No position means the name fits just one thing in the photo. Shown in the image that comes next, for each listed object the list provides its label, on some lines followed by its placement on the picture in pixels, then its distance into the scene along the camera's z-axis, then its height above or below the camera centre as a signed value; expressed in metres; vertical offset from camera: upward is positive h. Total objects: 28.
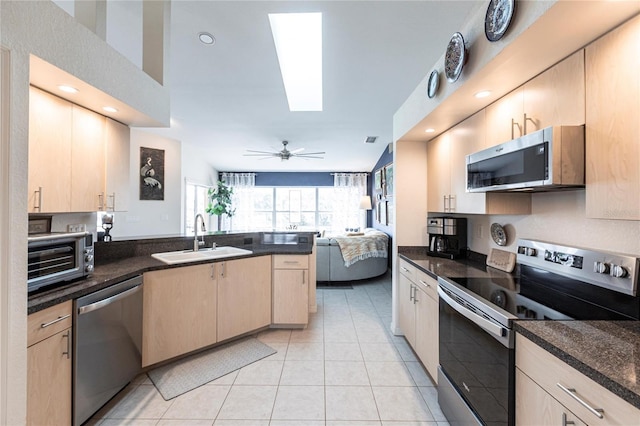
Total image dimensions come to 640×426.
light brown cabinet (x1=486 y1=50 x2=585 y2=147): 1.22 +0.58
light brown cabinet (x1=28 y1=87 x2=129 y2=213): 1.59 +0.37
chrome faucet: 2.66 -0.30
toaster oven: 1.35 -0.25
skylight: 2.95 +2.04
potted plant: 6.87 +0.36
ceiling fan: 5.39 +1.34
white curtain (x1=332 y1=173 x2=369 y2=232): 7.62 +0.35
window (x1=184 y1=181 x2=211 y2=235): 6.04 +0.25
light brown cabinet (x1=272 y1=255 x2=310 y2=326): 2.83 -0.81
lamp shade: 6.90 +0.27
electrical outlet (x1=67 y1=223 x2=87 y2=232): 2.11 -0.12
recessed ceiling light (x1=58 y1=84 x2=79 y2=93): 1.56 +0.73
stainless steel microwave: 1.20 +0.26
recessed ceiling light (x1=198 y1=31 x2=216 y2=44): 2.69 +1.77
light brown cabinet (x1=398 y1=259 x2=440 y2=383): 1.90 -0.80
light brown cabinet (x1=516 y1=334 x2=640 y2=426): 0.72 -0.56
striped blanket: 4.58 -0.59
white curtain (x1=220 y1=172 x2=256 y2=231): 7.70 +0.54
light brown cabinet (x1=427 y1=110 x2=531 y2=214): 1.86 +0.31
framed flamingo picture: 4.91 +0.72
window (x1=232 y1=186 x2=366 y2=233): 7.77 +0.15
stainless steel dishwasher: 1.47 -0.80
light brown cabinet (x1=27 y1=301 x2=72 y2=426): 1.24 -0.75
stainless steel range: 1.12 -0.43
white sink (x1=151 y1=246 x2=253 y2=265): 2.32 -0.40
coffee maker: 2.44 -0.21
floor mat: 1.97 -1.25
